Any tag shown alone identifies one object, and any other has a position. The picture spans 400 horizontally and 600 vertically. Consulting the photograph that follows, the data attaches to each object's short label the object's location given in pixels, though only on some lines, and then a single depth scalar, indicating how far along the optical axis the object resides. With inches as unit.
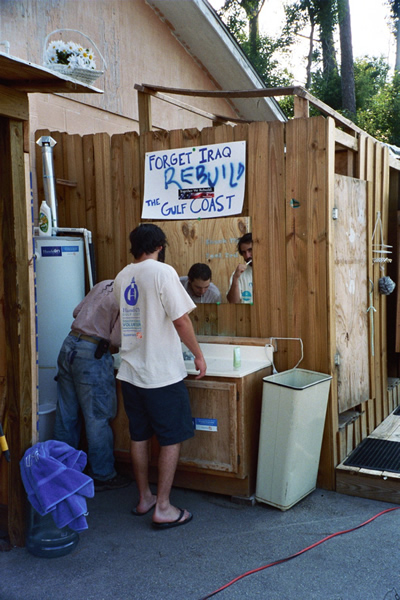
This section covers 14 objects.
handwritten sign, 184.1
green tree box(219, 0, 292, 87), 873.6
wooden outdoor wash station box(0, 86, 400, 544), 176.4
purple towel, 134.4
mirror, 185.8
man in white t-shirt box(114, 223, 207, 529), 151.1
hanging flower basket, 194.1
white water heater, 194.5
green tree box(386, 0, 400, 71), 964.0
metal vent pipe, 206.4
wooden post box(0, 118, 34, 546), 143.0
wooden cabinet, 166.4
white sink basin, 170.1
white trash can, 160.7
